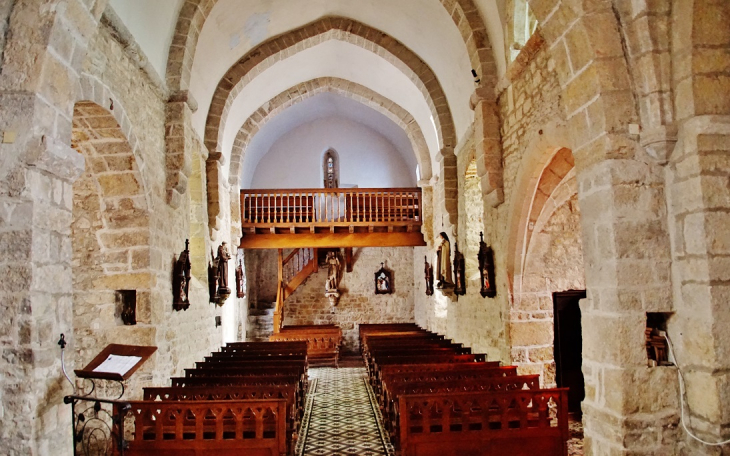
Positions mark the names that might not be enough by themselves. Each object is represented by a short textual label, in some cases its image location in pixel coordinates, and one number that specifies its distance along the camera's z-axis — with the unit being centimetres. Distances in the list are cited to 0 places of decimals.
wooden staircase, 1670
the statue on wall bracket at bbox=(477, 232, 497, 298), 835
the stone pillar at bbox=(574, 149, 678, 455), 407
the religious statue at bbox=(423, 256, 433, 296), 1334
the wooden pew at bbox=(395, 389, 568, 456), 512
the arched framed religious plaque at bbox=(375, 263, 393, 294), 1745
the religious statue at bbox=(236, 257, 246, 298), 1338
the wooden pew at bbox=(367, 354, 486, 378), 817
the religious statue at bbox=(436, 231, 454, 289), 1106
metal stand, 417
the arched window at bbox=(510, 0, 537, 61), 714
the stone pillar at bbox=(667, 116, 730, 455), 379
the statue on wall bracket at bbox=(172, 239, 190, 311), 762
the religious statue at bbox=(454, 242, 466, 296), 1009
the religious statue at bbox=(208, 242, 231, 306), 1035
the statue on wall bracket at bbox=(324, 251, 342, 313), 1698
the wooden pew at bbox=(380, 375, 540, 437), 589
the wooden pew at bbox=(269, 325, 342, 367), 1384
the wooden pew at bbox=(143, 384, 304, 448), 587
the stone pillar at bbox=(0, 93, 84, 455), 373
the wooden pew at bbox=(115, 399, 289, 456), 500
